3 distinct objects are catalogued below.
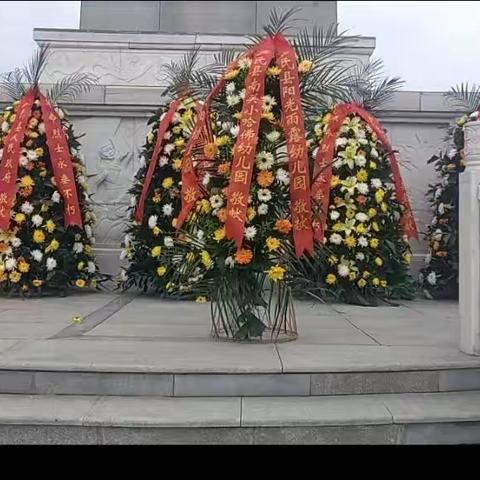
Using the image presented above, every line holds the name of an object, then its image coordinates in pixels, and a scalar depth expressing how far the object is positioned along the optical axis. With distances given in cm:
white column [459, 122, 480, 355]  416
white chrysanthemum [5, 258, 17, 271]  700
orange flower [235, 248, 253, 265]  455
